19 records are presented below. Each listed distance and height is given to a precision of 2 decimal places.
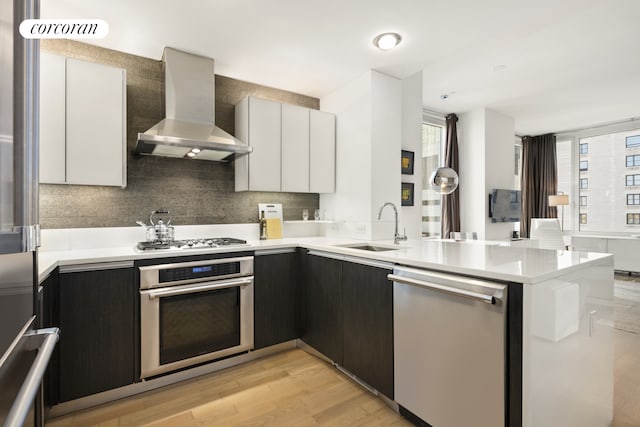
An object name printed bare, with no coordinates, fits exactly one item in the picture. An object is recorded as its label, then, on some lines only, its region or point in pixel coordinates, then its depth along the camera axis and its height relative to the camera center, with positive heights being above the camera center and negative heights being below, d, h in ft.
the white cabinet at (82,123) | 6.99 +2.03
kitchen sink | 8.76 -0.95
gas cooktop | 7.70 -0.81
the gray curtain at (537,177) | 22.27 +2.43
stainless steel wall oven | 7.04 -2.34
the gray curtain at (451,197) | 17.34 +0.82
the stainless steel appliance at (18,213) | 1.76 +0.00
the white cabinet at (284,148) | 9.82 +2.09
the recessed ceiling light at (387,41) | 8.12 +4.42
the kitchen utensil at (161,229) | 8.60 -0.45
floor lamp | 20.21 +0.78
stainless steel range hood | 8.25 +2.71
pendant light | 9.50 +0.96
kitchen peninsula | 4.26 -1.53
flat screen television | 17.21 +0.36
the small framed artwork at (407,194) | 11.47 +0.66
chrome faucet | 8.81 -0.71
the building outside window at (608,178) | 19.49 +2.19
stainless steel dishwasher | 4.52 -2.14
